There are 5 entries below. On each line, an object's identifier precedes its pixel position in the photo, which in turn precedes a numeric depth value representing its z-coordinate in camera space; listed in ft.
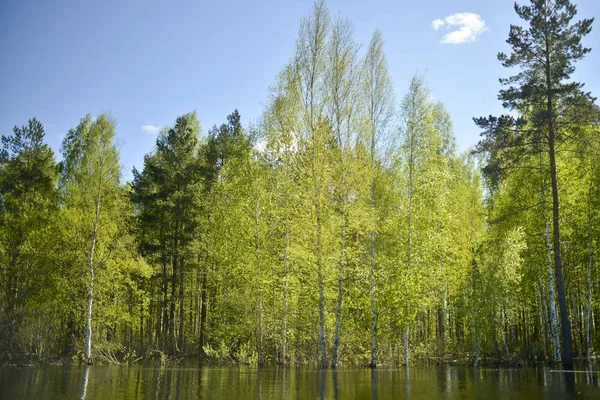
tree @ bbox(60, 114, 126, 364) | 84.38
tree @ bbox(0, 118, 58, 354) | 83.53
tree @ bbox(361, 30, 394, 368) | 73.97
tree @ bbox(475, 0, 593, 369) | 68.18
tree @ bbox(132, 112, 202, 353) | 99.91
